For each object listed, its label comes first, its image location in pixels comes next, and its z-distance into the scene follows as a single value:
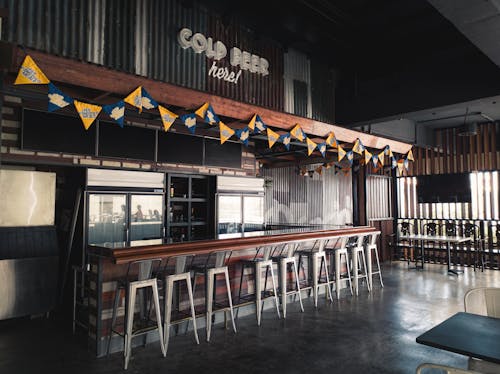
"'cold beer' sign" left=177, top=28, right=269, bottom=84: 4.93
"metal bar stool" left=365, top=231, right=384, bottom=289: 6.84
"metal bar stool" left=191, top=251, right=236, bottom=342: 4.19
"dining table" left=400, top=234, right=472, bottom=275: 8.88
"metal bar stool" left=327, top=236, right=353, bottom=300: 6.10
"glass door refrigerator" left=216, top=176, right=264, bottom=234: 7.25
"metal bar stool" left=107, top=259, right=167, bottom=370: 3.54
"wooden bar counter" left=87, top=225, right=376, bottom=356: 3.74
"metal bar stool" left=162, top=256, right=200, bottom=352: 3.80
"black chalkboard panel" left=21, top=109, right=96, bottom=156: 4.96
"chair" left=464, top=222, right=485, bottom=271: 9.34
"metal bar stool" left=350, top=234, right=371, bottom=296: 6.40
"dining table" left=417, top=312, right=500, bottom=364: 1.96
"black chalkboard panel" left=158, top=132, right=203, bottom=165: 6.39
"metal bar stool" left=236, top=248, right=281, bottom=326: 4.71
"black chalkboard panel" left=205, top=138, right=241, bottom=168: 7.10
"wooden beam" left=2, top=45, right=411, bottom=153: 3.49
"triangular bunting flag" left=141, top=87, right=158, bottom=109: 4.07
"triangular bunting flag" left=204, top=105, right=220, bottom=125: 4.69
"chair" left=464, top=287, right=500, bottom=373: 2.88
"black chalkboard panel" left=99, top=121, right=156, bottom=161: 5.68
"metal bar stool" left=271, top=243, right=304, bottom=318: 5.12
